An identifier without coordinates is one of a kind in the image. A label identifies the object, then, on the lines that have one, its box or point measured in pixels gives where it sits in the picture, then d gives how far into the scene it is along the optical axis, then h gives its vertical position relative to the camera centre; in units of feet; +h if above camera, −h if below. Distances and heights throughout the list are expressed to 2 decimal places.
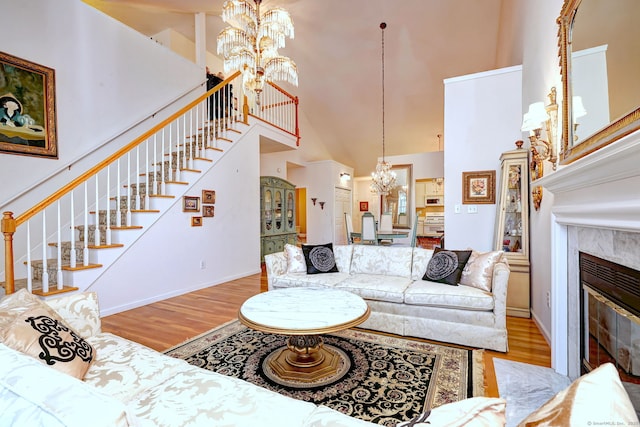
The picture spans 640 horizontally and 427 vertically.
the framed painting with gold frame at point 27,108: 10.60 +4.10
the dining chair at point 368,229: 17.85 -1.11
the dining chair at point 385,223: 20.70 -0.87
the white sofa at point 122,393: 1.73 -2.25
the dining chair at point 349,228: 18.94 -1.10
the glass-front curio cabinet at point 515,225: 10.65 -0.62
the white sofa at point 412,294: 7.97 -2.50
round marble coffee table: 6.01 -2.32
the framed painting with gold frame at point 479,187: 12.33 +0.96
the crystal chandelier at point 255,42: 11.10 +6.75
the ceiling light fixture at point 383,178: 20.07 +2.26
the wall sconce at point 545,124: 7.91 +2.42
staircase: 9.64 +0.10
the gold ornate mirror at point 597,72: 4.13 +2.36
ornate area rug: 5.69 -3.73
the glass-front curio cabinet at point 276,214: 20.67 -0.14
